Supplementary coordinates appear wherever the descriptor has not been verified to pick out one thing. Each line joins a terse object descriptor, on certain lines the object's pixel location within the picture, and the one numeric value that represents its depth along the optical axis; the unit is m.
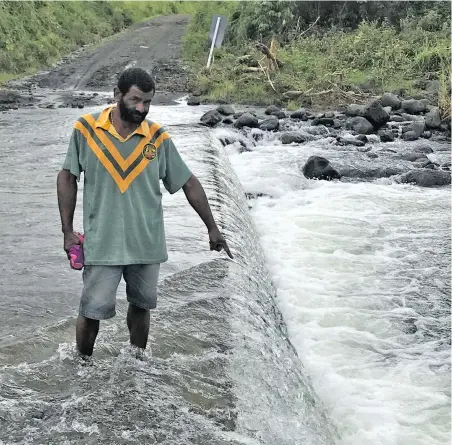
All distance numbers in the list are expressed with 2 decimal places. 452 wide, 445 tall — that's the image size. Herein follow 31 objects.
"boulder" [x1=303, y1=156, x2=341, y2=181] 11.47
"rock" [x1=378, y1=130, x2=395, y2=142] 14.40
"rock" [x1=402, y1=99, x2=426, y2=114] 16.95
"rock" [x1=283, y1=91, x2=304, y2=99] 19.05
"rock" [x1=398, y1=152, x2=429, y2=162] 12.60
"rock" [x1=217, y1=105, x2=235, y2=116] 16.83
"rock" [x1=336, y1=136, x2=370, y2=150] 13.98
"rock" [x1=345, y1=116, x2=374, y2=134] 15.02
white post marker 23.57
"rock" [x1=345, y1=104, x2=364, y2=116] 16.70
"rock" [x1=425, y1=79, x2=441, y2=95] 18.25
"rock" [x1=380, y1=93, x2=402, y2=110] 17.16
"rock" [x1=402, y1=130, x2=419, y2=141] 14.52
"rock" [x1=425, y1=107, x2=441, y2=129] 15.30
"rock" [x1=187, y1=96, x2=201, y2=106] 18.64
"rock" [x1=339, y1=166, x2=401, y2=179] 11.61
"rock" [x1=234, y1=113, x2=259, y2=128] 15.42
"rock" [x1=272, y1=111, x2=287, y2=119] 16.95
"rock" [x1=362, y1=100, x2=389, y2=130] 15.33
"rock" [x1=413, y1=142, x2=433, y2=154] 13.26
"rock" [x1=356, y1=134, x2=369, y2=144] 14.33
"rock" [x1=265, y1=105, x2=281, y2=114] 17.42
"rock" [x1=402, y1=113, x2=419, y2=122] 16.12
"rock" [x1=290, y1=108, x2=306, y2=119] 16.98
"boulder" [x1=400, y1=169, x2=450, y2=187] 11.04
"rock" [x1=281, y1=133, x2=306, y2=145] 14.21
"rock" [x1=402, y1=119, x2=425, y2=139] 14.81
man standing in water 3.10
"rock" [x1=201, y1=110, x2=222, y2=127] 15.28
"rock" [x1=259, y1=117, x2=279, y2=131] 15.28
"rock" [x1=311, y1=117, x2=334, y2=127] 15.91
